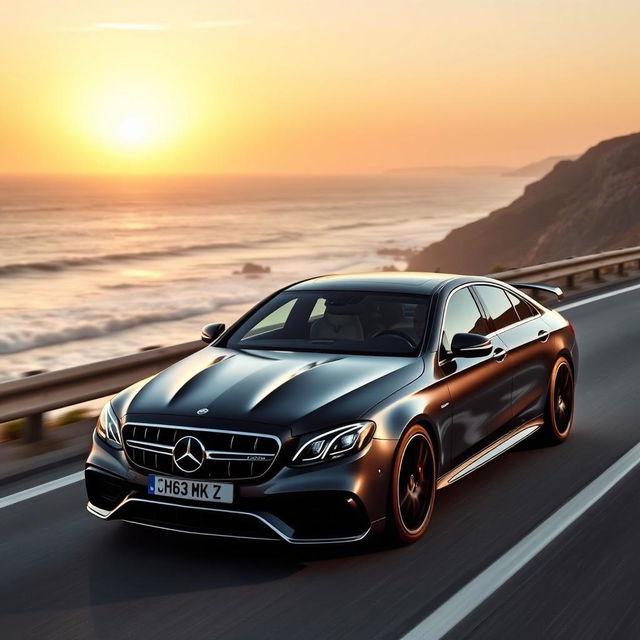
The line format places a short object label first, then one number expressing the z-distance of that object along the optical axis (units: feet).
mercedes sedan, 18.39
